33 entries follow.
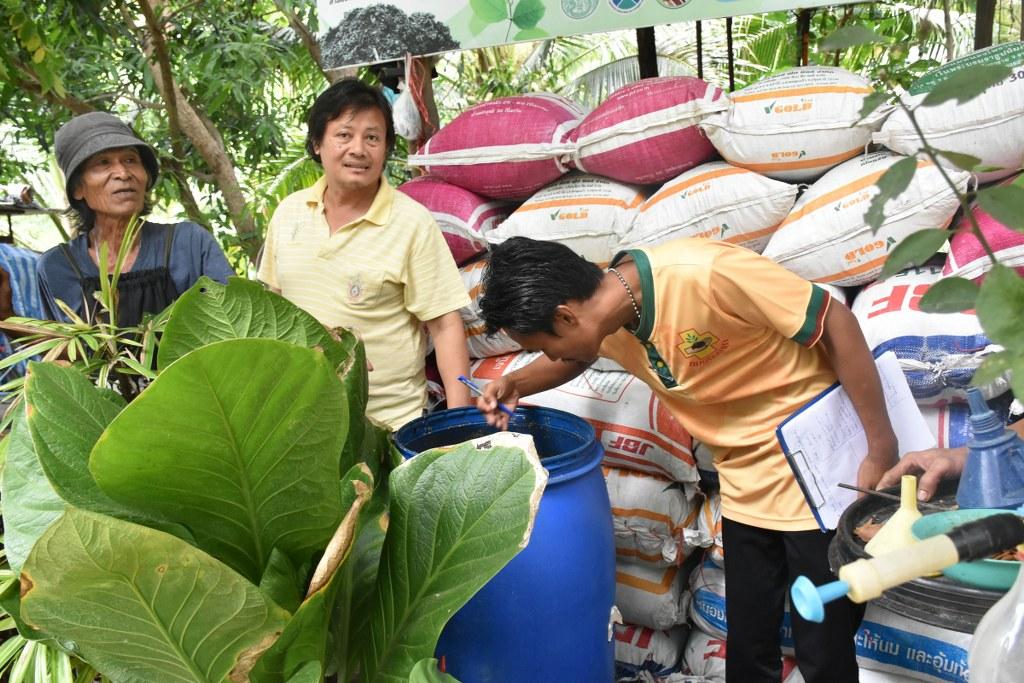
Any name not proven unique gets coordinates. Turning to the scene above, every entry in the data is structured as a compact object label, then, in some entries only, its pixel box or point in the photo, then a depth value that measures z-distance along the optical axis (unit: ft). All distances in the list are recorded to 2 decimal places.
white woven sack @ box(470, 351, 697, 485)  6.69
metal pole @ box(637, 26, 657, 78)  8.20
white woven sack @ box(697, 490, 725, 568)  6.66
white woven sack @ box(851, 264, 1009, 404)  5.52
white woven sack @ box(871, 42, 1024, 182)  5.67
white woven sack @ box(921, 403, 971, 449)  5.65
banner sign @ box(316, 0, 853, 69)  6.71
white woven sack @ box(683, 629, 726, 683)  7.04
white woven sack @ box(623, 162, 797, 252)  6.50
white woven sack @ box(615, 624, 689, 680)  7.38
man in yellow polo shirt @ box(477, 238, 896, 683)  4.87
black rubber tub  2.13
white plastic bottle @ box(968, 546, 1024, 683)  1.72
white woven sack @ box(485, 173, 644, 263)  7.06
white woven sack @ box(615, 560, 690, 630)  7.10
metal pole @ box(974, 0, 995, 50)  6.86
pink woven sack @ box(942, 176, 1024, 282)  5.45
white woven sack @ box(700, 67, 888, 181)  6.24
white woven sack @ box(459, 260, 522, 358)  7.50
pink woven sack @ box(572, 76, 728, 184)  6.71
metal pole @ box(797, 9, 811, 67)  7.81
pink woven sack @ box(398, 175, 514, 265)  7.55
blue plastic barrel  4.99
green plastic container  2.05
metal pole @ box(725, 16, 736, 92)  7.87
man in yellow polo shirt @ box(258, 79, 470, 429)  6.25
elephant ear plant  2.41
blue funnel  2.71
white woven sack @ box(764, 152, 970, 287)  5.89
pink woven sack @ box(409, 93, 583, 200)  7.25
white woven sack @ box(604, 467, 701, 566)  6.86
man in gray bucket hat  6.03
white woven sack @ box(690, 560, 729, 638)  6.83
